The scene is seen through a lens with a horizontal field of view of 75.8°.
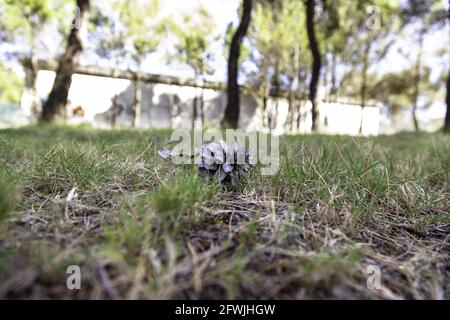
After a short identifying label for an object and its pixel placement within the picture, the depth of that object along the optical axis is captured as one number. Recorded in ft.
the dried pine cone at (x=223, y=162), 3.06
